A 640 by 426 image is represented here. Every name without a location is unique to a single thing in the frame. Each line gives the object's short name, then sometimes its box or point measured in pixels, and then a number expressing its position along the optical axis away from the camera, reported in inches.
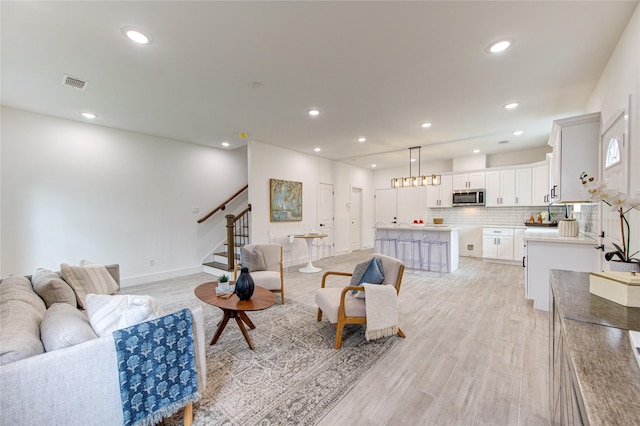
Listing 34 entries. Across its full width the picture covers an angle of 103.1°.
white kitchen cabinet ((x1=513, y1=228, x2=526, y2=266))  229.3
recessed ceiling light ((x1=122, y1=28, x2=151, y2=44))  81.1
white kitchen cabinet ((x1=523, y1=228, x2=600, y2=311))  117.5
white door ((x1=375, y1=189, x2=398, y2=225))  334.3
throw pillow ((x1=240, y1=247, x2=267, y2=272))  151.6
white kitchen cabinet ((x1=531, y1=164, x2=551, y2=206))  222.7
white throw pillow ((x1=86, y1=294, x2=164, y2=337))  58.1
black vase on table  96.7
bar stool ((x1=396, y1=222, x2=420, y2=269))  225.3
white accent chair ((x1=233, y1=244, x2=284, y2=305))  140.6
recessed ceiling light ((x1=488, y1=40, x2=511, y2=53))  87.2
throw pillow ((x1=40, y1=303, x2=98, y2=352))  50.8
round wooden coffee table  91.7
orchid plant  52.4
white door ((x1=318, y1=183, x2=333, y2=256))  271.7
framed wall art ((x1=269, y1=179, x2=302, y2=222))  223.3
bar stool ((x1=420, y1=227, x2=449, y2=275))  207.6
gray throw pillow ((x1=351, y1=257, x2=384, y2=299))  102.5
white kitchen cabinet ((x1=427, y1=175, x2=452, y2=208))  279.1
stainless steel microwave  256.8
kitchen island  206.8
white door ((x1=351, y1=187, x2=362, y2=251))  320.5
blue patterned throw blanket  52.4
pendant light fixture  207.4
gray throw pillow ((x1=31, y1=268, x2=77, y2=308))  81.0
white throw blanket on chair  95.9
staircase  198.8
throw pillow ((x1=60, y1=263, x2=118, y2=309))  96.0
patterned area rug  66.4
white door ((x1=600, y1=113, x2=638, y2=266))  78.0
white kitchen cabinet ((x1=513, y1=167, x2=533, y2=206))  233.1
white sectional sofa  43.1
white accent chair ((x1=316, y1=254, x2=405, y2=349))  96.2
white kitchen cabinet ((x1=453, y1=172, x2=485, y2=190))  258.9
